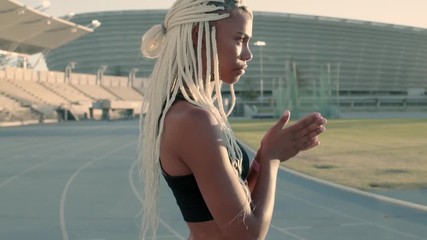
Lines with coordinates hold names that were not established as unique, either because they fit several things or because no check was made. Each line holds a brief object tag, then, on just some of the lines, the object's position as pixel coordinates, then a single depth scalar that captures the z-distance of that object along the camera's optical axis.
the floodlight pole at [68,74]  76.56
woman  1.73
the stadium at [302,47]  123.31
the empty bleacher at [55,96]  54.31
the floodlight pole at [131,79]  92.94
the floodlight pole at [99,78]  84.69
